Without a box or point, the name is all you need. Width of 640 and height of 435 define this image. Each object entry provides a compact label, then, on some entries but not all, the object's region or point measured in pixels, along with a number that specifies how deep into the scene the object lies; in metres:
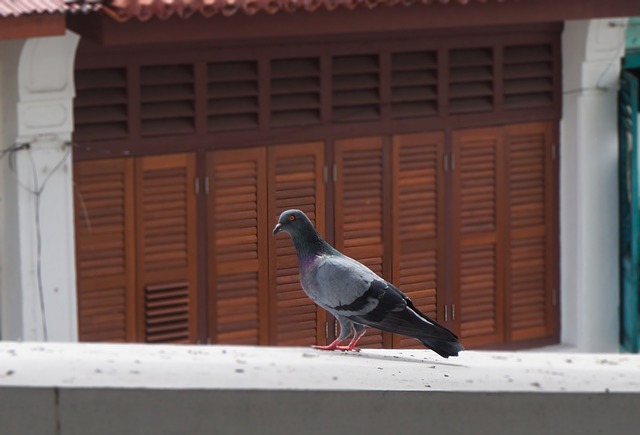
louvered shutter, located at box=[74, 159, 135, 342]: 19.42
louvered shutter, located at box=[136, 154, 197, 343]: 19.75
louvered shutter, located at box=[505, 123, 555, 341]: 22.14
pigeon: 7.32
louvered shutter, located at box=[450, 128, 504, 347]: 21.45
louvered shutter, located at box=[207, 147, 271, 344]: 19.08
